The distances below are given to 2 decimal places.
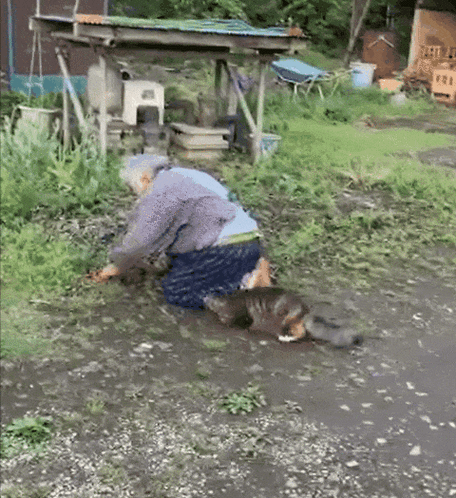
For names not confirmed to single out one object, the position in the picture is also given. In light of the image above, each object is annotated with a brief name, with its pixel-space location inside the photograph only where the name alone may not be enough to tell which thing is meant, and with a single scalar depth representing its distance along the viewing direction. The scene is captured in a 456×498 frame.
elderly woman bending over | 5.88
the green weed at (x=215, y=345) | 5.55
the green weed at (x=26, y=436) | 4.23
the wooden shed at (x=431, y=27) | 19.56
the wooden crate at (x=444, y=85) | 17.15
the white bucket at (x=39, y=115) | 10.02
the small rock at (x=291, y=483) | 4.04
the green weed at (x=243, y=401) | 4.76
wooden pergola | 8.50
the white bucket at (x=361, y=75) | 18.31
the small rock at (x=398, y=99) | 16.81
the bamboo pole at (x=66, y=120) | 9.94
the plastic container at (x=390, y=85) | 17.83
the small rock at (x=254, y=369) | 5.27
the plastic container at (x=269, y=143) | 10.56
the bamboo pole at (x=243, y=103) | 10.41
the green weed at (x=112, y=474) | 3.99
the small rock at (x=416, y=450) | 4.38
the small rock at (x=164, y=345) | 5.55
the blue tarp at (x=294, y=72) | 16.38
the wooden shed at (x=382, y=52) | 21.00
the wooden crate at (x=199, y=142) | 10.27
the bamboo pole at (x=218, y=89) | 11.27
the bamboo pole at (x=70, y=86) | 9.45
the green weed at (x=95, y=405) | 4.63
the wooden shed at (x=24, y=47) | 13.13
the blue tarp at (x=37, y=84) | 13.24
